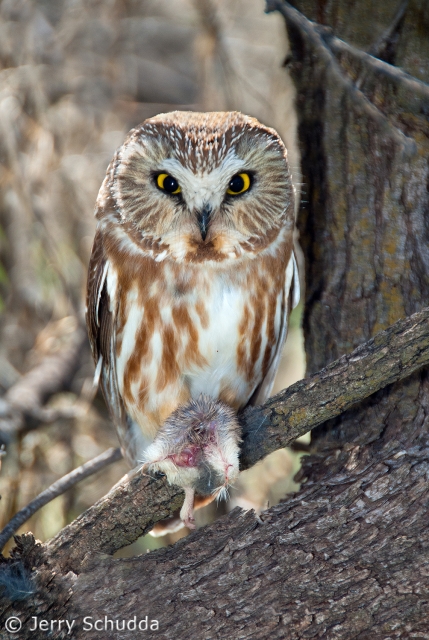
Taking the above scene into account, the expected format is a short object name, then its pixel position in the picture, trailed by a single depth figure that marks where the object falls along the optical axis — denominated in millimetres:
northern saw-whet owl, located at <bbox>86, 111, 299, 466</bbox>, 4297
